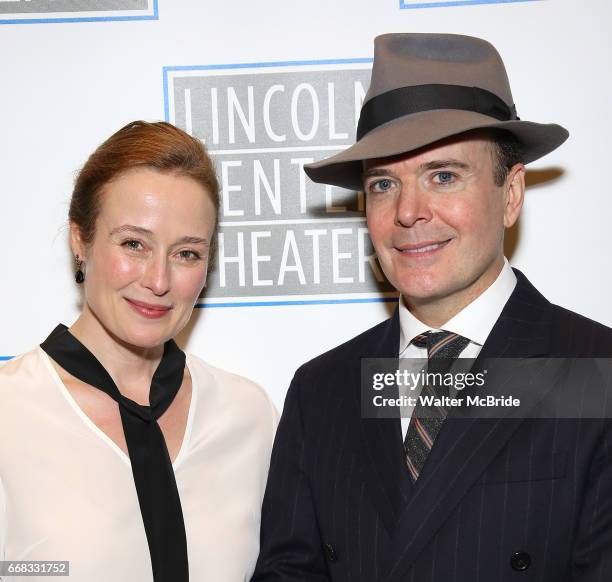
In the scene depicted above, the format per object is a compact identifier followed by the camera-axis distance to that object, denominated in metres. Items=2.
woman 1.92
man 1.69
